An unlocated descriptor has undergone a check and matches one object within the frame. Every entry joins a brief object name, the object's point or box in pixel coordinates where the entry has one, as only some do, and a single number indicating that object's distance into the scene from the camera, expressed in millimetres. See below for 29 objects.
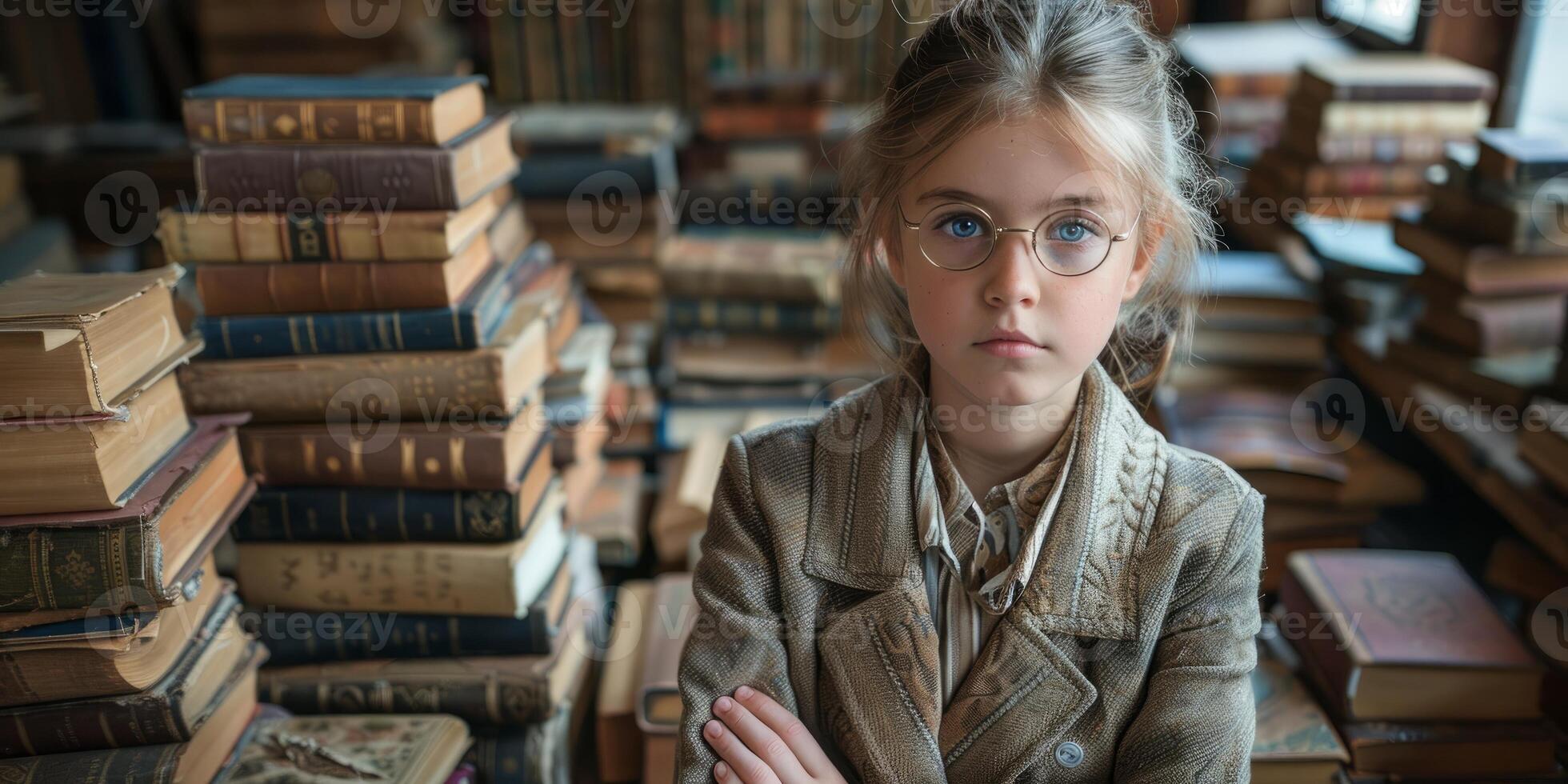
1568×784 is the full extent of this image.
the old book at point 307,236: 1346
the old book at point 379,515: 1435
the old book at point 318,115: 1331
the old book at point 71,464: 1050
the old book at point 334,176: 1335
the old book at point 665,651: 1467
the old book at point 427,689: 1468
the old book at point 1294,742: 1348
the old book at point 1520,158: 1553
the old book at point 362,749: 1273
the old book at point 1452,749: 1367
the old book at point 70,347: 1012
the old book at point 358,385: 1391
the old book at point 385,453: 1412
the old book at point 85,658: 1087
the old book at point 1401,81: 1988
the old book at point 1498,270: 1658
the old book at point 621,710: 1574
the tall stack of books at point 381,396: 1345
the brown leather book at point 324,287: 1366
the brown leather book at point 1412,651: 1361
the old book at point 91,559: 1071
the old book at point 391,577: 1450
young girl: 952
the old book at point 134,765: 1132
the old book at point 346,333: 1373
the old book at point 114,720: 1142
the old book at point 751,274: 2217
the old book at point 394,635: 1476
